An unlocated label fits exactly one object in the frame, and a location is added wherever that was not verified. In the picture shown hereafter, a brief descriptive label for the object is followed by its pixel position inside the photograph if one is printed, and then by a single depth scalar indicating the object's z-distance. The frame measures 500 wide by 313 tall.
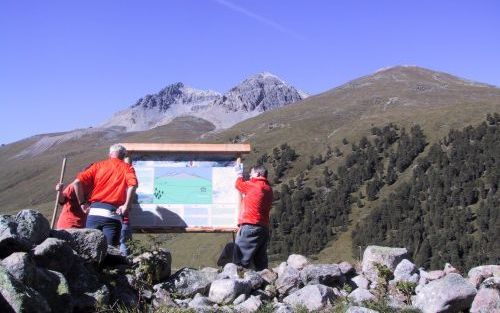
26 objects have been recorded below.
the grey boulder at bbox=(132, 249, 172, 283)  9.55
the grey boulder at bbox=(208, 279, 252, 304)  9.23
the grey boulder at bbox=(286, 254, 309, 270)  11.74
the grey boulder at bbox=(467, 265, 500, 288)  10.64
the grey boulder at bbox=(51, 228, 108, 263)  9.19
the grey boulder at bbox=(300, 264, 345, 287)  10.14
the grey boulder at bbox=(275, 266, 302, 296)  9.95
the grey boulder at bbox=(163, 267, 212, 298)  9.74
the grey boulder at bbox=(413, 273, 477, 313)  8.69
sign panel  13.69
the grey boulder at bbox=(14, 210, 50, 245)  8.52
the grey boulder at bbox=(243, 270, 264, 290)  9.83
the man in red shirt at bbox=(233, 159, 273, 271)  12.02
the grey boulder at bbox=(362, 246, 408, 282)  10.99
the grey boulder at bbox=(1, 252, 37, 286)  7.30
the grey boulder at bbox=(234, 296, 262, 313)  8.66
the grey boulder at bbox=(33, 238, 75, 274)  8.29
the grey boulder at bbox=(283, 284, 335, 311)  8.97
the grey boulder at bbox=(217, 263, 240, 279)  10.34
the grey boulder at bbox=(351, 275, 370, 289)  10.52
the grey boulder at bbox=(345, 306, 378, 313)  7.92
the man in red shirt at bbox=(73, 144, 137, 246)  11.31
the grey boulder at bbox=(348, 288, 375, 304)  9.16
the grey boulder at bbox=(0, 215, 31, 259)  8.00
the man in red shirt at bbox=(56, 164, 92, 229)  12.05
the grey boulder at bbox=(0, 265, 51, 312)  6.76
